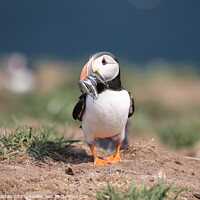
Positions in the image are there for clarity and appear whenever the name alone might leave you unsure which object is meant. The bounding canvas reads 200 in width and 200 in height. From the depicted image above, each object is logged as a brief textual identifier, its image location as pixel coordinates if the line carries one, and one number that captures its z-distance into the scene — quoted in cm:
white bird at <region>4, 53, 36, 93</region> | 2828
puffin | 816
